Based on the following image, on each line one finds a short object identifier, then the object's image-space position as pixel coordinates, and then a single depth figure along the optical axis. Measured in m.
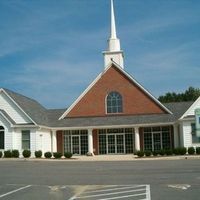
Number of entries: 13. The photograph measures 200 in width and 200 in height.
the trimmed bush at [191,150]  38.09
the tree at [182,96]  88.06
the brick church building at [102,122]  42.47
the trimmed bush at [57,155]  38.97
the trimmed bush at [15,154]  40.09
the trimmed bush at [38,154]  39.75
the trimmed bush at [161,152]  38.91
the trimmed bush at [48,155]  39.34
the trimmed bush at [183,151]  38.09
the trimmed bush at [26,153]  39.88
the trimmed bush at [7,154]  40.08
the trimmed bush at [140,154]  38.03
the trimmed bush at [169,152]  38.75
